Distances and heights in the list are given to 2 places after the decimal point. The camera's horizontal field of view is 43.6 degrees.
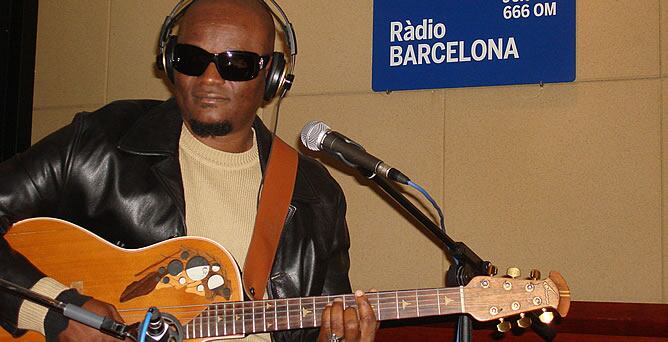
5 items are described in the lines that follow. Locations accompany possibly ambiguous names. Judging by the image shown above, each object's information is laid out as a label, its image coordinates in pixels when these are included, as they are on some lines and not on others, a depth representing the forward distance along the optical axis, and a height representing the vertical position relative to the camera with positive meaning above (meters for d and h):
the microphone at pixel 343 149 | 2.27 +0.14
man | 2.79 +0.06
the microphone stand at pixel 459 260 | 2.33 -0.17
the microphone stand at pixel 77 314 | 1.71 -0.26
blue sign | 3.45 +0.67
